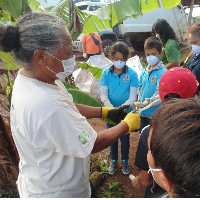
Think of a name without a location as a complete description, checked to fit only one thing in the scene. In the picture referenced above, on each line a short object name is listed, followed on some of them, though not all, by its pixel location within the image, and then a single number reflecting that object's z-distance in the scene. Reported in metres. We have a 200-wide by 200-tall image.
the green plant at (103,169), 2.56
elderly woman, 0.96
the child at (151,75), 2.27
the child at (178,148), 0.65
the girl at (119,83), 2.38
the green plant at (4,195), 2.24
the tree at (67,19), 2.00
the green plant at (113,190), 2.26
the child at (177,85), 1.68
